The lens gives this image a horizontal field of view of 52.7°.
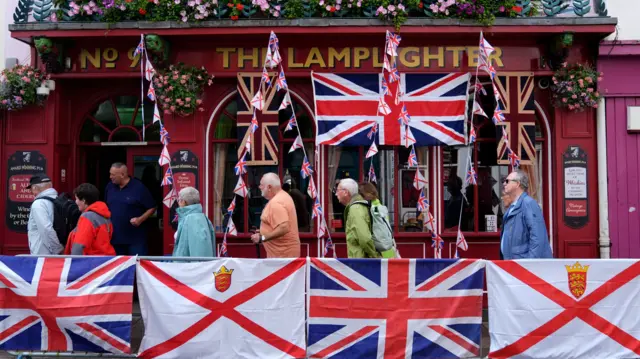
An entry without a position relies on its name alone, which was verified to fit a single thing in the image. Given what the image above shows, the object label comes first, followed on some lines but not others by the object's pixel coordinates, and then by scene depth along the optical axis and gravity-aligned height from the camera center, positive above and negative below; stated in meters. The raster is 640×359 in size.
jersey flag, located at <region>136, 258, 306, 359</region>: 6.30 -1.08
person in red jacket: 7.04 -0.34
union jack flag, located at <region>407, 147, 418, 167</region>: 8.88 +0.52
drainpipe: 9.44 +0.26
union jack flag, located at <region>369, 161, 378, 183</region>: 9.28 +0.32
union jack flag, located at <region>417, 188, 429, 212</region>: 8.97 -0.09
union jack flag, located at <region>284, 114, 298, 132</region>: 9.13 +1.05
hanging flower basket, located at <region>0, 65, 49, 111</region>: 9.37 +1.62
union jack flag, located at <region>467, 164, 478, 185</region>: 8.95 +0.27
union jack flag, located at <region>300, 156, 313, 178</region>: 9.00 +0.39
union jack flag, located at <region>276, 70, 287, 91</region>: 8.83 +1.60
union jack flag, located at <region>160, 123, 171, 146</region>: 9.16 +0.87
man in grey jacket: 7.69 -0.33
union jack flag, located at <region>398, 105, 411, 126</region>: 8.85 +1.11
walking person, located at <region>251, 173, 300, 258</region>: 7.12 -0.30
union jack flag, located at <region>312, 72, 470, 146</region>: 9.43 +1.27
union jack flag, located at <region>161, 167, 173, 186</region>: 9.25 +0.26
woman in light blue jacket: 6.89 -0.35
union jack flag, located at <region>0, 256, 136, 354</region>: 6.30 -1.03
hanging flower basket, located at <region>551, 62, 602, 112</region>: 9.29 +1.59
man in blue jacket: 6.63 -0.32
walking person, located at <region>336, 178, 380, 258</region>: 6.92 -0.36
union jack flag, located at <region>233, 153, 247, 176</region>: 8.89 +0.42
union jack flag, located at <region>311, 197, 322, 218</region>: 9.08 -0.17
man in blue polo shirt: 9.23 -0.15
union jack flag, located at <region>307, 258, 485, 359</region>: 6.31 -1.09
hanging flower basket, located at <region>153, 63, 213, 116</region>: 9.38 +1.61
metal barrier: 6.35 -1.53
